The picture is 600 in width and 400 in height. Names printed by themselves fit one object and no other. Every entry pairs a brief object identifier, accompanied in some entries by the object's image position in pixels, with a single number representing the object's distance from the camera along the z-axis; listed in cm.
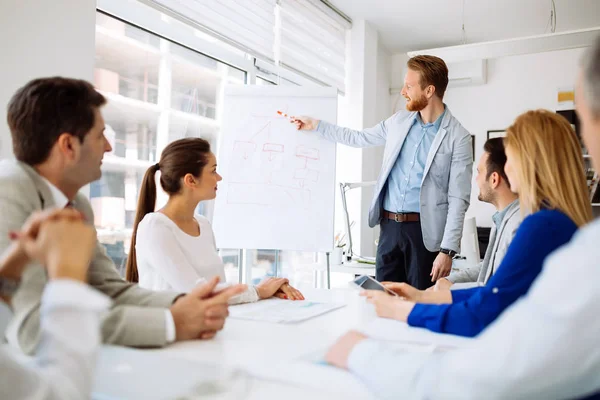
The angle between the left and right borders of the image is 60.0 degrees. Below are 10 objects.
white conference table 84
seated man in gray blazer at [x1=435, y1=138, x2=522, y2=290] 169
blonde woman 112
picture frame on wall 563
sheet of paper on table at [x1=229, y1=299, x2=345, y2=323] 141
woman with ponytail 169
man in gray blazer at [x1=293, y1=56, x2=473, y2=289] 271
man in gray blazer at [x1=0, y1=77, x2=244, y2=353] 104
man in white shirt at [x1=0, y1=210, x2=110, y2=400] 66
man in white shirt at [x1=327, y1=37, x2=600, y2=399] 63
